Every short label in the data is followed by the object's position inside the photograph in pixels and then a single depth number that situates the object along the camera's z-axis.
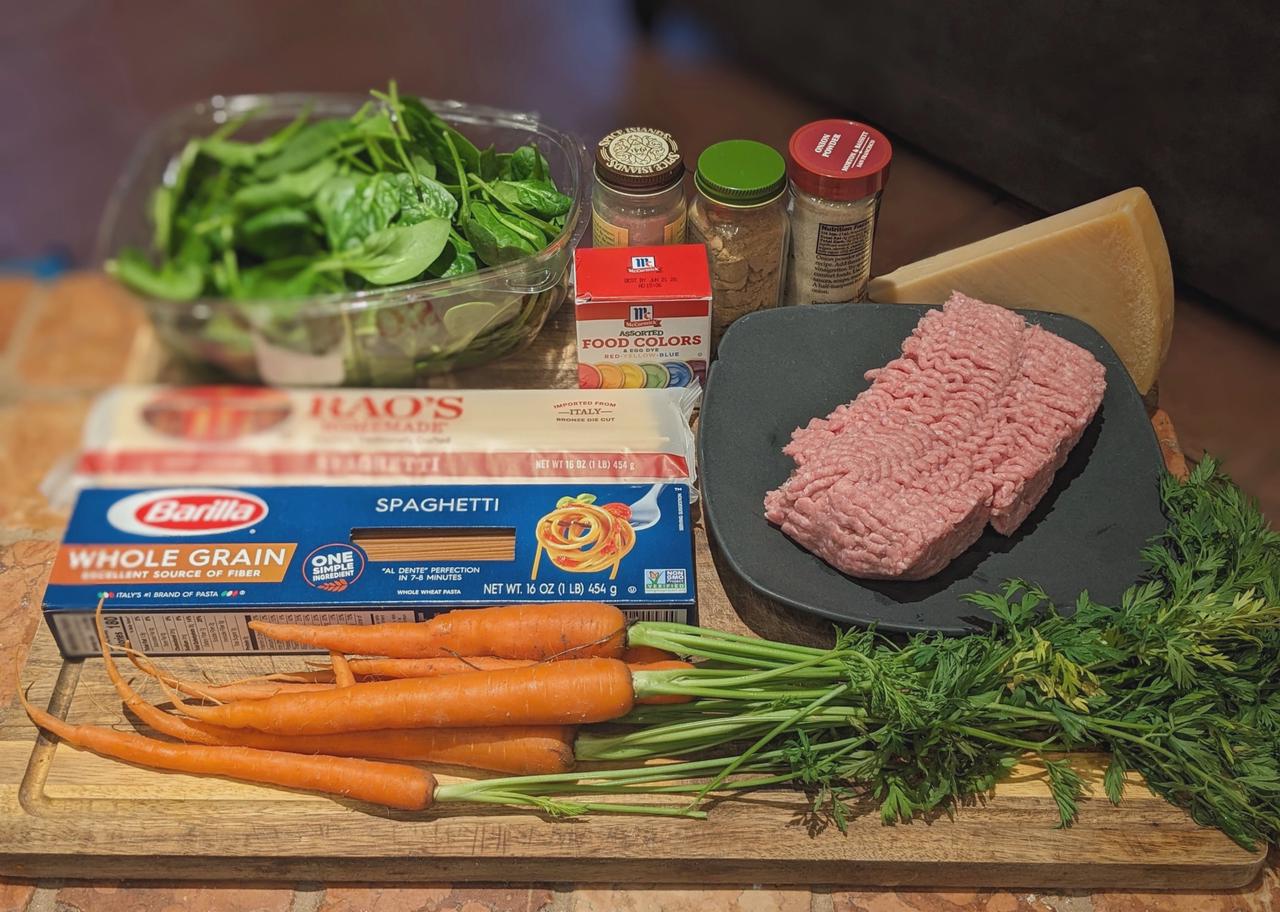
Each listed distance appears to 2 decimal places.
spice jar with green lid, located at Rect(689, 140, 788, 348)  1.44
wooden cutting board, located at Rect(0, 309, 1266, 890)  1.19
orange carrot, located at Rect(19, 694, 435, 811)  1.20
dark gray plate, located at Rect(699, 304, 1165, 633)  1.31
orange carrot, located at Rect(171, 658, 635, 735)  1.22
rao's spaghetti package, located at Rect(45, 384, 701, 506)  1.25
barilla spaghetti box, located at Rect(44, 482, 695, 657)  1.28
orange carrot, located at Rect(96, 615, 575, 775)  1.25
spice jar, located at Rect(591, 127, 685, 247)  1.45
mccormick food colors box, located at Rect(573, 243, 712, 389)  1.43
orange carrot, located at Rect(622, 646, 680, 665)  1.32
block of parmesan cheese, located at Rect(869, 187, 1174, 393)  1.52
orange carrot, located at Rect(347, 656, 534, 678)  1.30
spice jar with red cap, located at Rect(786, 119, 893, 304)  1.44
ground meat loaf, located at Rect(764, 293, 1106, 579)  1.27
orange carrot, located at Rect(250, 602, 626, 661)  1.26
